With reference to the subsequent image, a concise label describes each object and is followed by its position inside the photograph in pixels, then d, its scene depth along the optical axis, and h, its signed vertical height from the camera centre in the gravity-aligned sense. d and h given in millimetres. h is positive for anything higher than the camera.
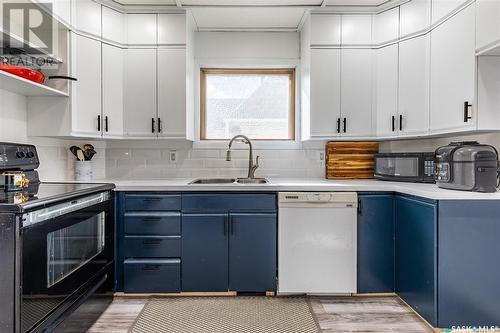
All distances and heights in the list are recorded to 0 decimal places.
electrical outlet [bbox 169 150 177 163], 3123 +85
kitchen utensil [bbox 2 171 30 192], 1786 -108
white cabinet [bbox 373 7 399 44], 2686 +1213
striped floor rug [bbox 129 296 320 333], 2070 -1084
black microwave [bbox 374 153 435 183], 2449 -18
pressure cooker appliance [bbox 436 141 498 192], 1921 -12
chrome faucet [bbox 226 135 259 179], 2943 +56
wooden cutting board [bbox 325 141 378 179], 3035 +52
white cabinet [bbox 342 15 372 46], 2799 +1215
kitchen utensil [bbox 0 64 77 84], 1922 +584
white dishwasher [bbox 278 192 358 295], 2441 -608
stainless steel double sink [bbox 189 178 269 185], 2871 -158
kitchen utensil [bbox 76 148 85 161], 2797 +72
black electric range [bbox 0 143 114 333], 1339 -460
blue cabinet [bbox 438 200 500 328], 1891 -594
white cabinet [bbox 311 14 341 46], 2795 +1211
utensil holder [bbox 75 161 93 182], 2785 -71
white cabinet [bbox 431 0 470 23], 2169 +1137
